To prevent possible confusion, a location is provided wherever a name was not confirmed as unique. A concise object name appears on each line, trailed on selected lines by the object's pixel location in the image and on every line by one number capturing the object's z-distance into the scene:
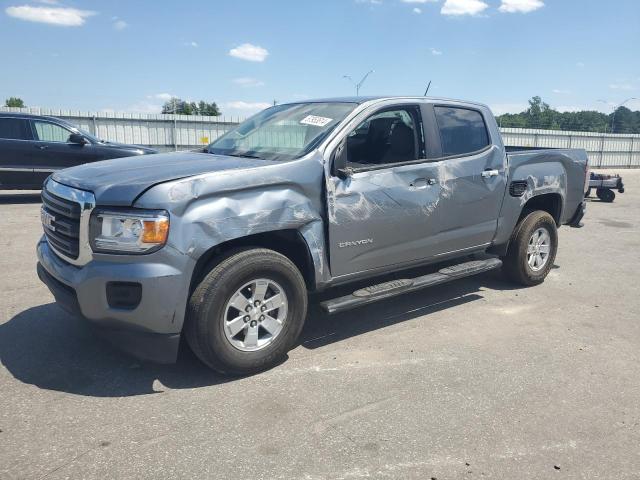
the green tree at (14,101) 65.92
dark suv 10.77
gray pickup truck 3.32
